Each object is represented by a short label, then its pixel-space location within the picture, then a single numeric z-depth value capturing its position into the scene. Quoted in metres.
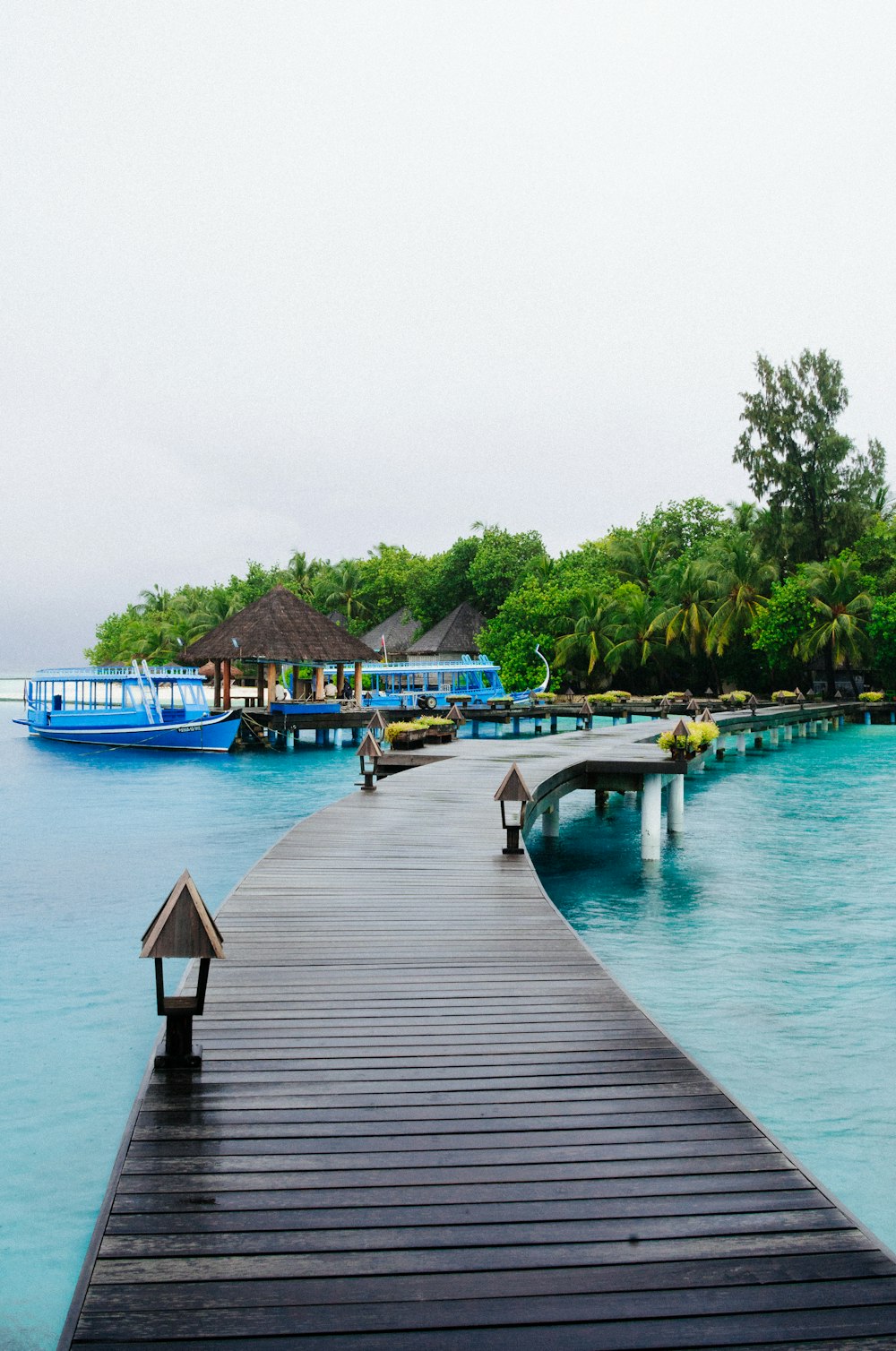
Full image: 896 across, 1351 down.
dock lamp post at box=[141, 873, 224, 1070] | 4.20
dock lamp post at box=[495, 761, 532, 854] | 8.94
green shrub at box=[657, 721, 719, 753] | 14.77
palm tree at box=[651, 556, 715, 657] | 42.84
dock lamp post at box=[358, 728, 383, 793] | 13.67
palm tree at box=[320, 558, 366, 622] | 60.69
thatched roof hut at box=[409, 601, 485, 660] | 50.62
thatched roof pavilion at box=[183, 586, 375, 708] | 34.28
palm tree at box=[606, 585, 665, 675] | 44.16
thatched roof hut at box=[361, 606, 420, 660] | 54.81
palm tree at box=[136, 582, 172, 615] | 73.56
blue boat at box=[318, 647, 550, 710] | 39.78
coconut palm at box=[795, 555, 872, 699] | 39.78
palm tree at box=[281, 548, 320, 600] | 63.64
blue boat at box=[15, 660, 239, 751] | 33.38
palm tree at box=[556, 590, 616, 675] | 45.06
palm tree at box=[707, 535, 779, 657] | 42.59
